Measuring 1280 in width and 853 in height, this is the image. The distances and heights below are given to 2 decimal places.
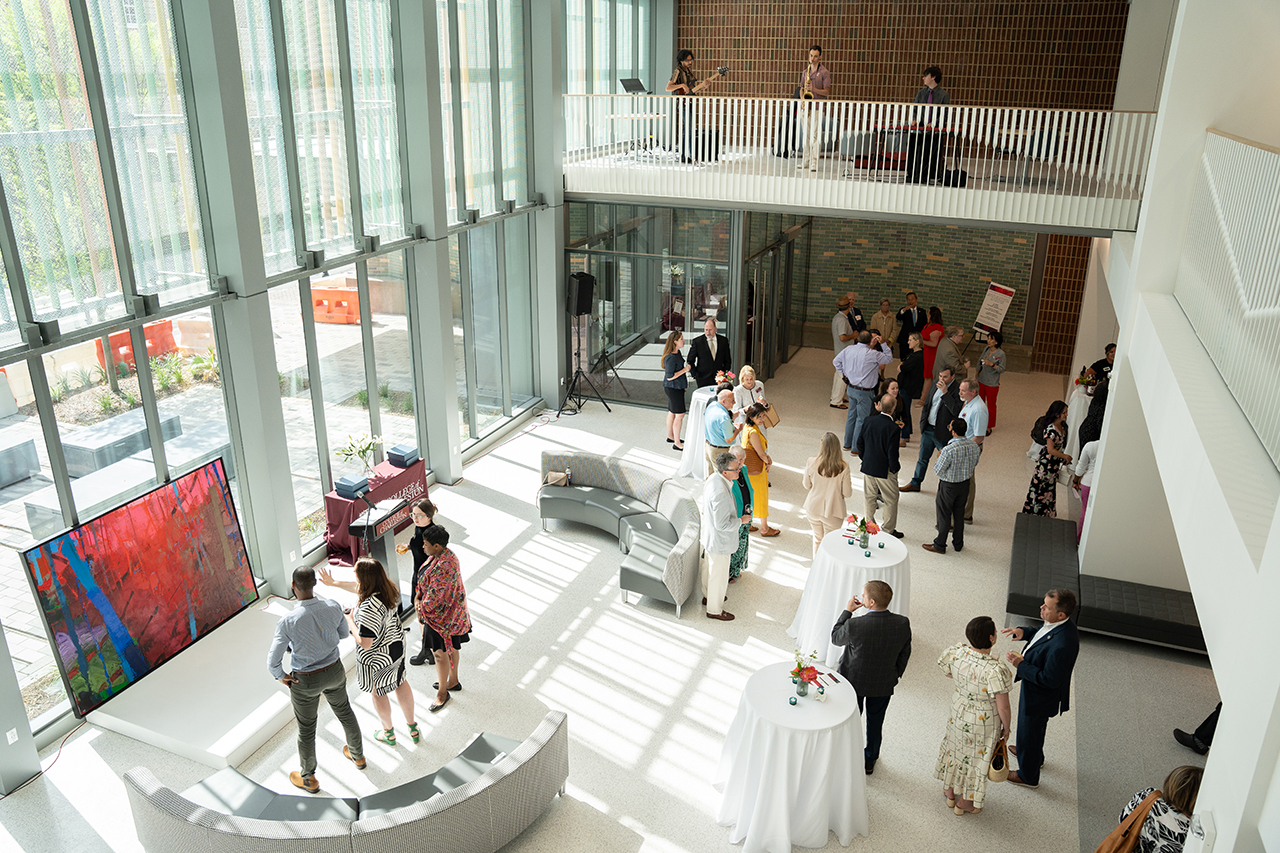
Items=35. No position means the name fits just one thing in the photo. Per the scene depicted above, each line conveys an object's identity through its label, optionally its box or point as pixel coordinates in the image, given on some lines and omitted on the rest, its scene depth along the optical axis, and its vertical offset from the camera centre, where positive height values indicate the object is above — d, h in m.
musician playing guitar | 12.73 +0.07
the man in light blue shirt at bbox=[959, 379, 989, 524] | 9.05 -3.07
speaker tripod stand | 13.32 -4.27
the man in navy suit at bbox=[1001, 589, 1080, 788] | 5.60 -3.48
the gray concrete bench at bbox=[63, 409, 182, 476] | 6.67 -2.58
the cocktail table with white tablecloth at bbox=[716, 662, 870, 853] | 5.35 -3.84
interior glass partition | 12.75 -2.72
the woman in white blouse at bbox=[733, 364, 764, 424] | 10.04 -3.26
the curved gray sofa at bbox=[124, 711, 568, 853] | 4.86 -3.88
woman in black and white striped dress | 5.89 -3.48
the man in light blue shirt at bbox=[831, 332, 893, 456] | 11.13 -3.33
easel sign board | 13.35 -3.07
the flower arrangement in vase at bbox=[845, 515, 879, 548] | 7.38 -3.43
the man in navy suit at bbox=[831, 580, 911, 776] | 5.75 -3.36
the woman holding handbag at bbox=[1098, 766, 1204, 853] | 4.39 -3.35
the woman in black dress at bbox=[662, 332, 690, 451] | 11.59 -3.47
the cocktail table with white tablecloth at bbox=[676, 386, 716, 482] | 10.94 -4.03
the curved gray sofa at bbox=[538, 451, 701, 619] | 8.05 -4.06
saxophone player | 10.93 -0.26
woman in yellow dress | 8.77 -3.50
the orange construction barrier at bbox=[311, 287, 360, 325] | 8.84 -2.09
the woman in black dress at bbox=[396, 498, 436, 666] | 6.60 -3.01
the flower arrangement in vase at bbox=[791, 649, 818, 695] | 5.52 -3.36
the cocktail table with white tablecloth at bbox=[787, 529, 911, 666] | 7.11 -3.68
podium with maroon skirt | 8.86 -3.97
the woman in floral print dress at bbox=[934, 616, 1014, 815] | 5.45 -3.65
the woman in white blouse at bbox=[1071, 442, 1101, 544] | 8.84 -3.53
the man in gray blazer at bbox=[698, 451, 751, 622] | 7.50 -3.44
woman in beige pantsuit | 8.26 -3.51
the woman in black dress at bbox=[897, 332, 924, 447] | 12.12 -3.64
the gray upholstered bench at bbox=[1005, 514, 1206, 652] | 7.53 -4.13
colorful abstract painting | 6.43 -3.62
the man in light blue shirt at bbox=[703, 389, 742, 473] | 8.98 -3.17
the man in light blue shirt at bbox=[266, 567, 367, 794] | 5.64 -3.43
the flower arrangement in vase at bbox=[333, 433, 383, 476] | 9.11 -3.48
